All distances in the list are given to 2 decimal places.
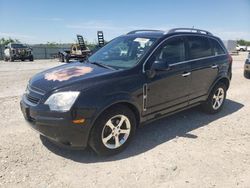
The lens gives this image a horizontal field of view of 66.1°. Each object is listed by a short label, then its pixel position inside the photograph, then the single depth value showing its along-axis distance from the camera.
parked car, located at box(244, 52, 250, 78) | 8.17
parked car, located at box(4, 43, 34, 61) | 18.94
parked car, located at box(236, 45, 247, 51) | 44.29
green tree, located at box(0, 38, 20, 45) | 35.83
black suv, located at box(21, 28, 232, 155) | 2.54
